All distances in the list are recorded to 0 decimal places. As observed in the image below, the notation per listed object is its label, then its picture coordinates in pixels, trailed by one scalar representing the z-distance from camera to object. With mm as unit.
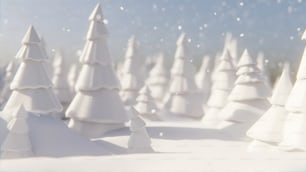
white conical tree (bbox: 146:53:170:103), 16609
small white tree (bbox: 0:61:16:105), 9295
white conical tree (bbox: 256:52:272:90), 13316
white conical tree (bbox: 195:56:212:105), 16436
